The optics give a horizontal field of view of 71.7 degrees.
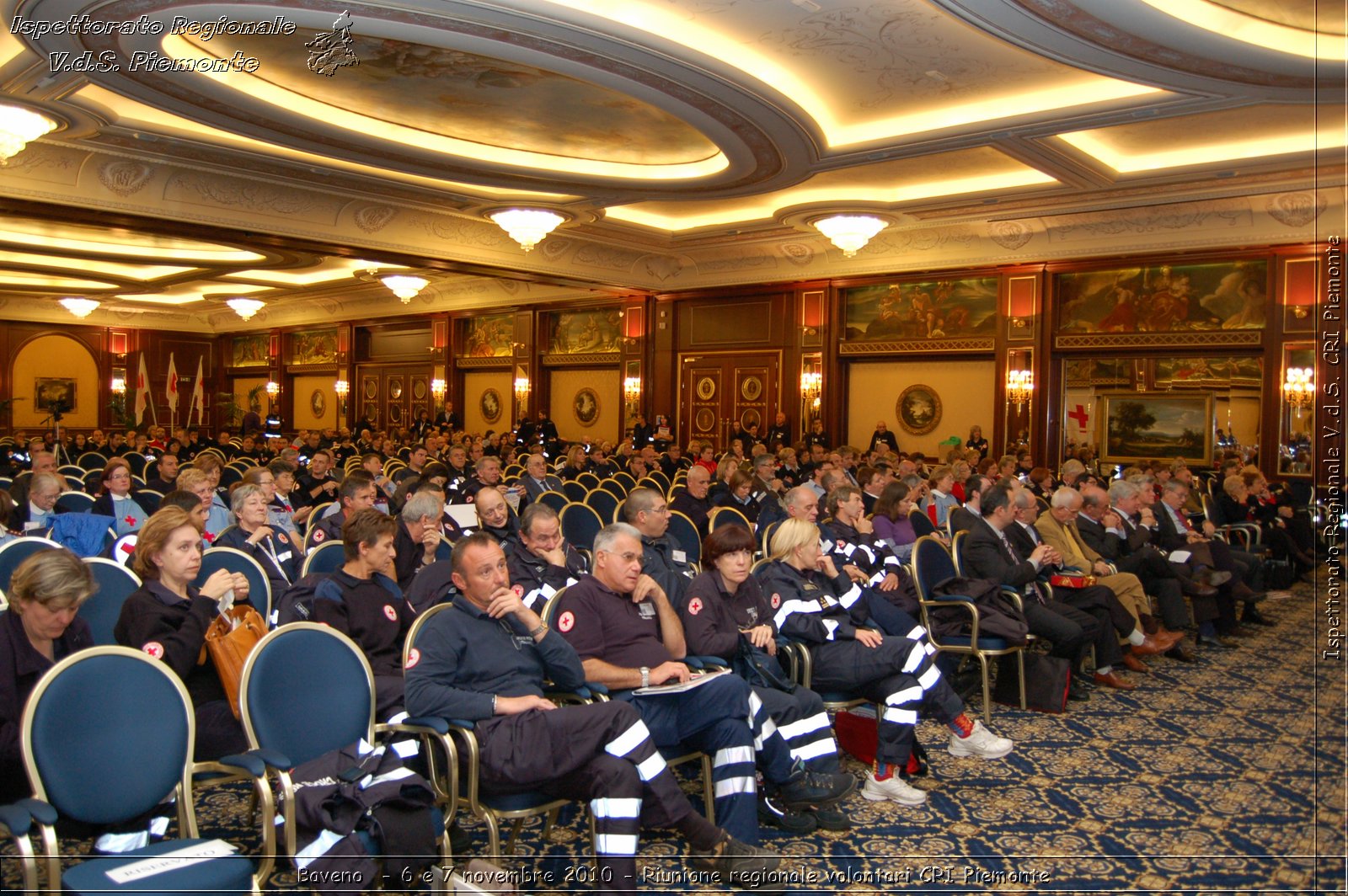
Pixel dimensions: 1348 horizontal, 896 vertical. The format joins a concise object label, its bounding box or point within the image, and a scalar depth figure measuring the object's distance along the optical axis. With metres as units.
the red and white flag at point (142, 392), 22.06
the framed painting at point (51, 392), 27.08
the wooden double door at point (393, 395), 24.44
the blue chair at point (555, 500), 8.46
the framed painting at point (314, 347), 27.16
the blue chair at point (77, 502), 7.07
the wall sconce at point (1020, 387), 15.20
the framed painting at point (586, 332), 20.86
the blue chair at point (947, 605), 5.29
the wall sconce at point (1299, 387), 12.92
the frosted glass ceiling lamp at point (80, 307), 23.98
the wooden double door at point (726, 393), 18.33
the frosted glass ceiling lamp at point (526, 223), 12.96
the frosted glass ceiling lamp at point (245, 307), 23.97
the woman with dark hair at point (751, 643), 3.90
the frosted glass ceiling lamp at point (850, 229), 13.16
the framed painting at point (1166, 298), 13.54
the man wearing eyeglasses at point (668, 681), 3.51
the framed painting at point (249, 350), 29.53
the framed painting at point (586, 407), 21.45
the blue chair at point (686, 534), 7.30
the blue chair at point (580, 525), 7.63
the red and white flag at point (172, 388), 21.12
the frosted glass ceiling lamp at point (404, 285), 18.05
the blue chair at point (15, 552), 4.64
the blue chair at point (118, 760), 2.40
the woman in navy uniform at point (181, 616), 3.34
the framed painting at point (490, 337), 22.78
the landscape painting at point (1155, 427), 14.27
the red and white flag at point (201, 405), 26.70
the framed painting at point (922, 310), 15.93
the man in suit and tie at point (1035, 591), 5.75
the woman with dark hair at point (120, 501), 6.74
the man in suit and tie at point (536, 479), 9.32
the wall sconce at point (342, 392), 25.89
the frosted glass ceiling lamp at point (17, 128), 8.91
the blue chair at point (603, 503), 8.59
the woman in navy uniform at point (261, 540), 5.06
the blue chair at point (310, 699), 3.02
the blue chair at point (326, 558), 5.05
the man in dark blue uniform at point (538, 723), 2.99
